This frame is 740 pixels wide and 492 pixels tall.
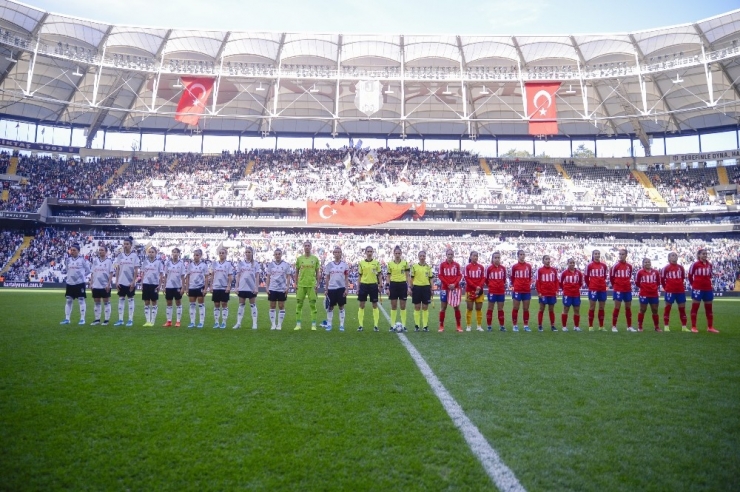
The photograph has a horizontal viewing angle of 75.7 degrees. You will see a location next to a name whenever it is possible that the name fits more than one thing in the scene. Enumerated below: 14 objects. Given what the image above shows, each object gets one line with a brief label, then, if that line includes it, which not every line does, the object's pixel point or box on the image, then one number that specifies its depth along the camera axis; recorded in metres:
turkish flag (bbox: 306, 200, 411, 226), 33.03
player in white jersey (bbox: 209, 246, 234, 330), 11.05
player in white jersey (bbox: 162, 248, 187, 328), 11.11
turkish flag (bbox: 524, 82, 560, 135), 28.23
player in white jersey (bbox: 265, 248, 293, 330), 10.69
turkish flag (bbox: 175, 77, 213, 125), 28.25
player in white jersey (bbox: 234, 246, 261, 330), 11.02
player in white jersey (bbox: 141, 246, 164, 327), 10.96
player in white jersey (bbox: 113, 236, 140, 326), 10.99
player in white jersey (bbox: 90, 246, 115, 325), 10.85
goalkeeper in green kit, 10.70
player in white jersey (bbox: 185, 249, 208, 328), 11.07
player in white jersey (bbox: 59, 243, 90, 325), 10.70
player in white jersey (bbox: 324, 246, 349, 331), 10.73
